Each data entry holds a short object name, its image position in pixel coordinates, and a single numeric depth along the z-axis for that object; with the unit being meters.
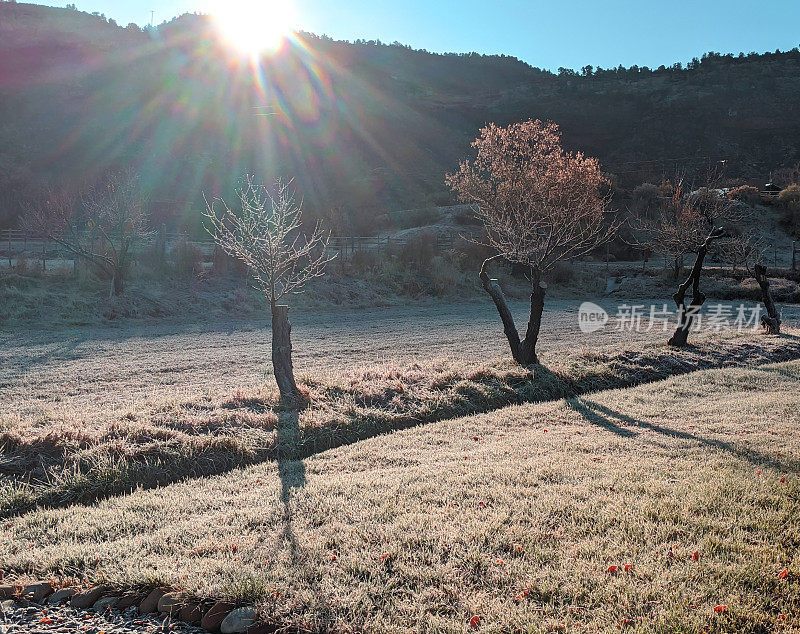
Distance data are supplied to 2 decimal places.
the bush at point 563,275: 32.72
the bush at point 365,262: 28.77
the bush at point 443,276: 29.09
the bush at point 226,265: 24.80
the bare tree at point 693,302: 13.93
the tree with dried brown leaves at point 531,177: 22.42
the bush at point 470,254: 32.81
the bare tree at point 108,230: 21.42
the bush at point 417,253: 30.39
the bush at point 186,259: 24.12
